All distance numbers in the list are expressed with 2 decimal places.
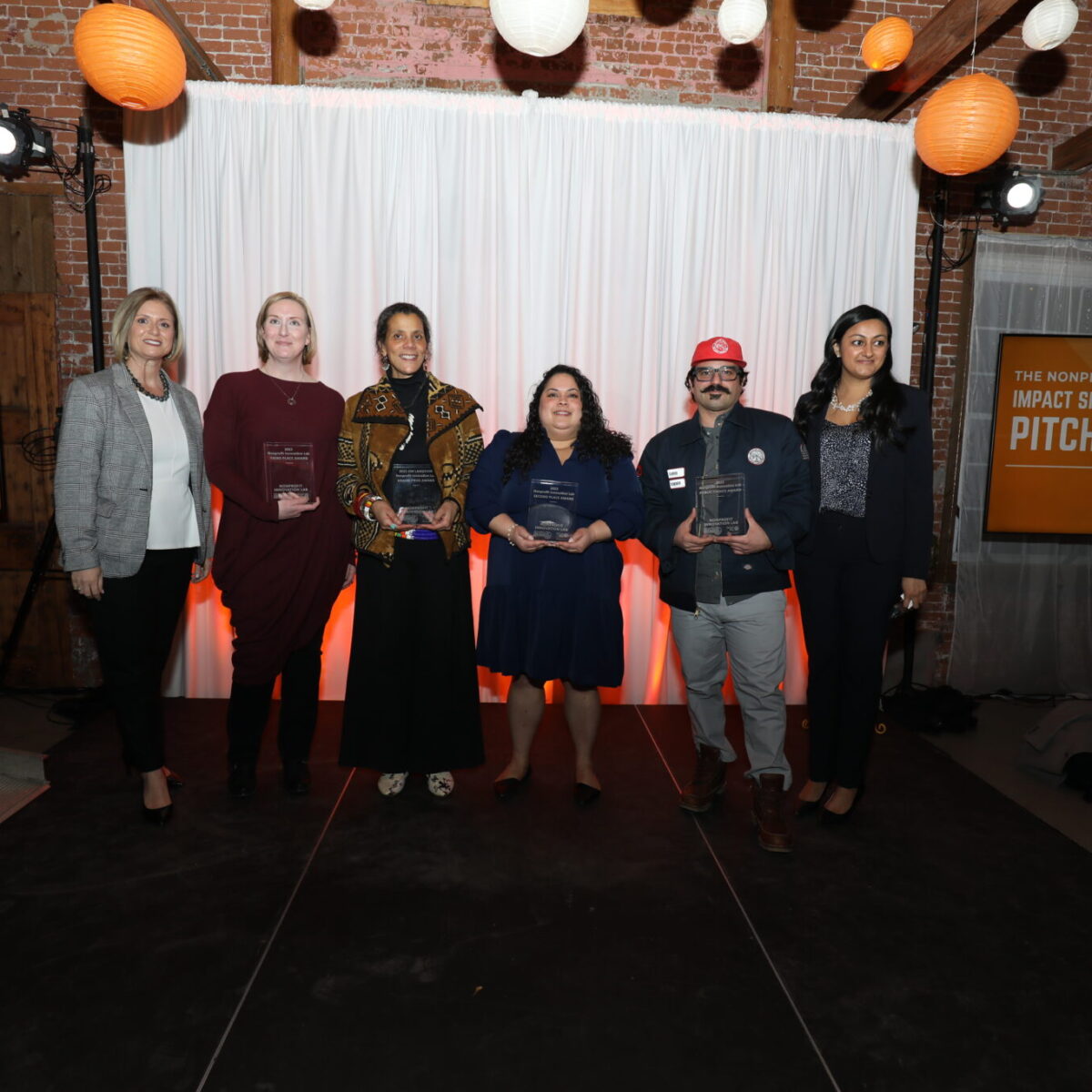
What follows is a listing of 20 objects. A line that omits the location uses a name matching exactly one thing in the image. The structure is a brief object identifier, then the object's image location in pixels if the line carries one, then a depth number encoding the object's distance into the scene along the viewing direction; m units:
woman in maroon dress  2.69
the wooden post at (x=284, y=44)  3.93
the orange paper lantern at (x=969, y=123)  2.97
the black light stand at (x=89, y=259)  3.87
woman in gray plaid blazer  2.48
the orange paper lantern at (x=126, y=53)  2.77
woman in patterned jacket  2.67
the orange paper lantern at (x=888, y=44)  3.25
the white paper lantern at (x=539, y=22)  2.71
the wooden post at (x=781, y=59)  4.08
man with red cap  2.53
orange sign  4.25
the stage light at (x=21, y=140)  3.66
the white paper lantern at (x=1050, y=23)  3.17
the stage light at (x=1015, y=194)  4.10
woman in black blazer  2.61
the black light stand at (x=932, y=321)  4.18
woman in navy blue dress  2.71
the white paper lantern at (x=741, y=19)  3.17
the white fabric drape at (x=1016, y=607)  4.35
